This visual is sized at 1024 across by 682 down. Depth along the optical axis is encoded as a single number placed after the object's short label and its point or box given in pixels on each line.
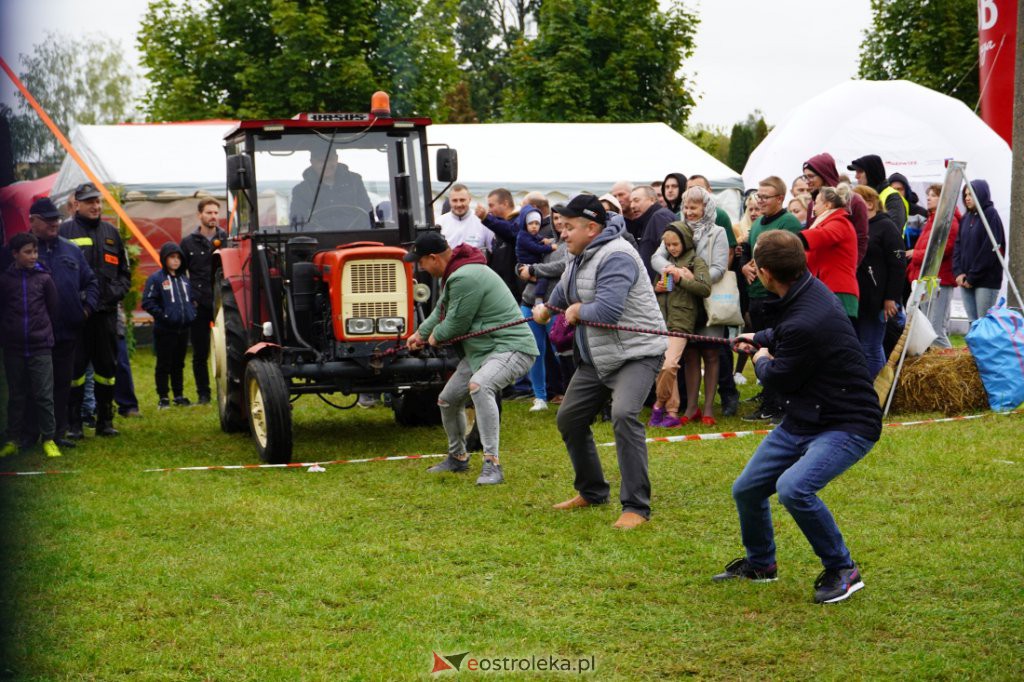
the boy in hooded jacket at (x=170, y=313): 12.10
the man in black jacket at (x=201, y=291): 12.48
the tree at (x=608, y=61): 27.92
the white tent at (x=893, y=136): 18.16
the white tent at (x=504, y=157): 18.61
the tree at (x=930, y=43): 29.28
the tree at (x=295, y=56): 26.59
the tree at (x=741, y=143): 45.94
